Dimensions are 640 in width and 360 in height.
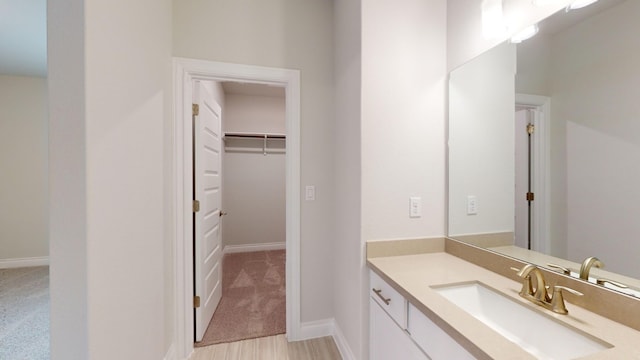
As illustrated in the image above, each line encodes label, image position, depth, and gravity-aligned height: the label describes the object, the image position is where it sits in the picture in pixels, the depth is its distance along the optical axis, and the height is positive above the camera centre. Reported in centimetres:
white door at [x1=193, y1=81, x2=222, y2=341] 190 -24
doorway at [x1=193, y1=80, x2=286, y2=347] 197 -46
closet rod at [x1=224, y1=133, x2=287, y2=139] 403 +74
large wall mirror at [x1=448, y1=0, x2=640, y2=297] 85 +16
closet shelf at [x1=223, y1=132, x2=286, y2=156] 413 +65
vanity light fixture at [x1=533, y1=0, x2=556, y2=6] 102 +76
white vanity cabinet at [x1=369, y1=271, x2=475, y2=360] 83 -63
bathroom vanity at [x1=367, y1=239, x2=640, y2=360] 72 -48
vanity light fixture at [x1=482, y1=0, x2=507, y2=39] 123 +83
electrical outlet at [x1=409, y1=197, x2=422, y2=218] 152 -17
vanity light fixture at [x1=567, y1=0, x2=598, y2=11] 93 +68
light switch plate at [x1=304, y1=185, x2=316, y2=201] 199 -11
